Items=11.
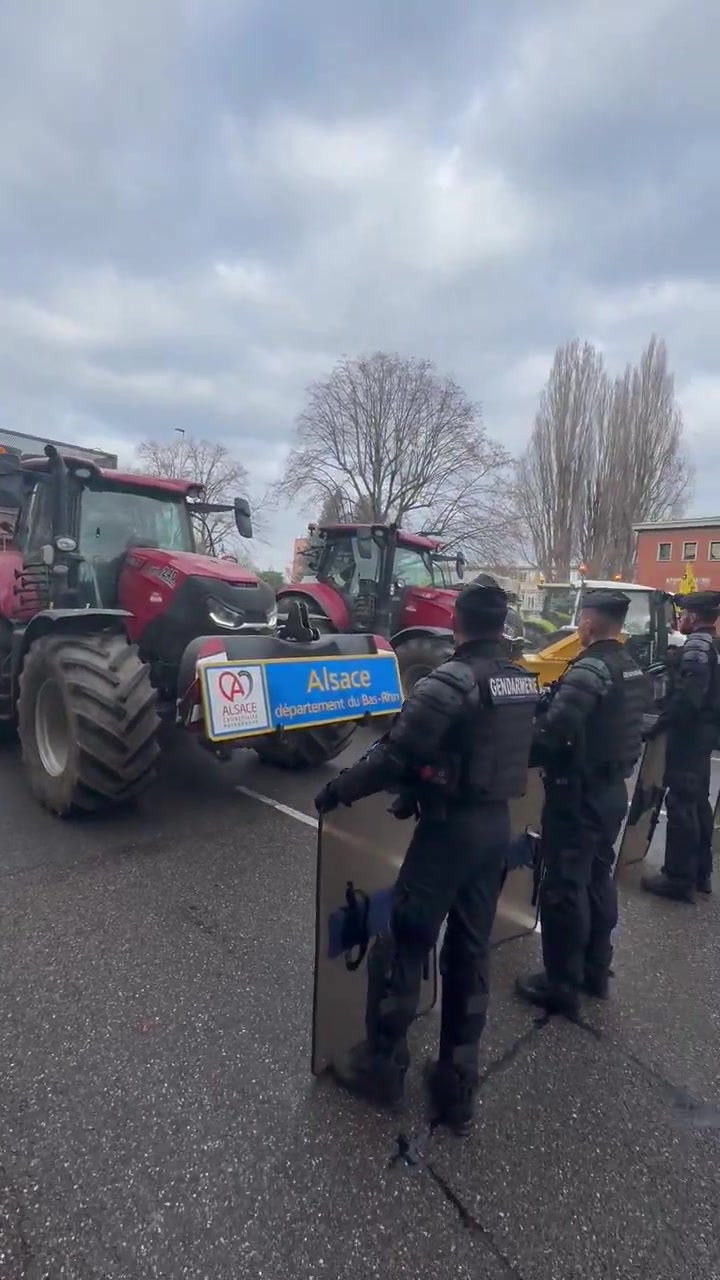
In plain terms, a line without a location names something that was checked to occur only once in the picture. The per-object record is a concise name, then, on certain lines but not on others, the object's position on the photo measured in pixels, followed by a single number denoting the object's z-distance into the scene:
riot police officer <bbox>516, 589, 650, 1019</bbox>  2.75
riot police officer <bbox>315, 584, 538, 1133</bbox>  2.09
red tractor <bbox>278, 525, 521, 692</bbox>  8.08
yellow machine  10.21
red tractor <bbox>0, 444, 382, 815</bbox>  4.19
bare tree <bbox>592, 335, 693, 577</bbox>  34.91
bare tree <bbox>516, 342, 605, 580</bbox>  34.81
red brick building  32.75
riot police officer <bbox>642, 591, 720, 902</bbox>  3.89
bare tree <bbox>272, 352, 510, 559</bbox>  23.86
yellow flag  12.36
